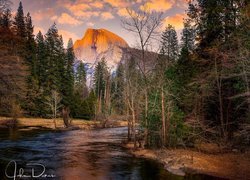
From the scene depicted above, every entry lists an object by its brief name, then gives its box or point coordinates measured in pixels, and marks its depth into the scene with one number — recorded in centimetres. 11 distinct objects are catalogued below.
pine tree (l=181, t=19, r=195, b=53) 4392
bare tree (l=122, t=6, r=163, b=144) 1794
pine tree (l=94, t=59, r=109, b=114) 5818
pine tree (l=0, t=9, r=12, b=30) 4159
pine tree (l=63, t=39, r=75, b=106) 4268
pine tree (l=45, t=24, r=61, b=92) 4137
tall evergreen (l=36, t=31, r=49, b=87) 4115
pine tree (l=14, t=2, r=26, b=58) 3942
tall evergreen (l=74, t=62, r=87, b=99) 6518
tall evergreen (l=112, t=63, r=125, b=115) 5475
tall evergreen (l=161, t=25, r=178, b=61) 4698
